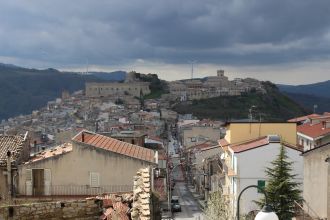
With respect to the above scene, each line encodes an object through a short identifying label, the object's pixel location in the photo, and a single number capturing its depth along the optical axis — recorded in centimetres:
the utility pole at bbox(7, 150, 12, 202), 2568
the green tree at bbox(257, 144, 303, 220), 2767
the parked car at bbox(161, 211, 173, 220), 4868
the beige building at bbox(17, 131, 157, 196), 2603
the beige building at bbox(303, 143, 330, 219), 3092
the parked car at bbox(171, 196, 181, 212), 5855
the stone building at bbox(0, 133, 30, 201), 2572
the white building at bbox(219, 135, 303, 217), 4047
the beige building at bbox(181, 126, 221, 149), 11133
